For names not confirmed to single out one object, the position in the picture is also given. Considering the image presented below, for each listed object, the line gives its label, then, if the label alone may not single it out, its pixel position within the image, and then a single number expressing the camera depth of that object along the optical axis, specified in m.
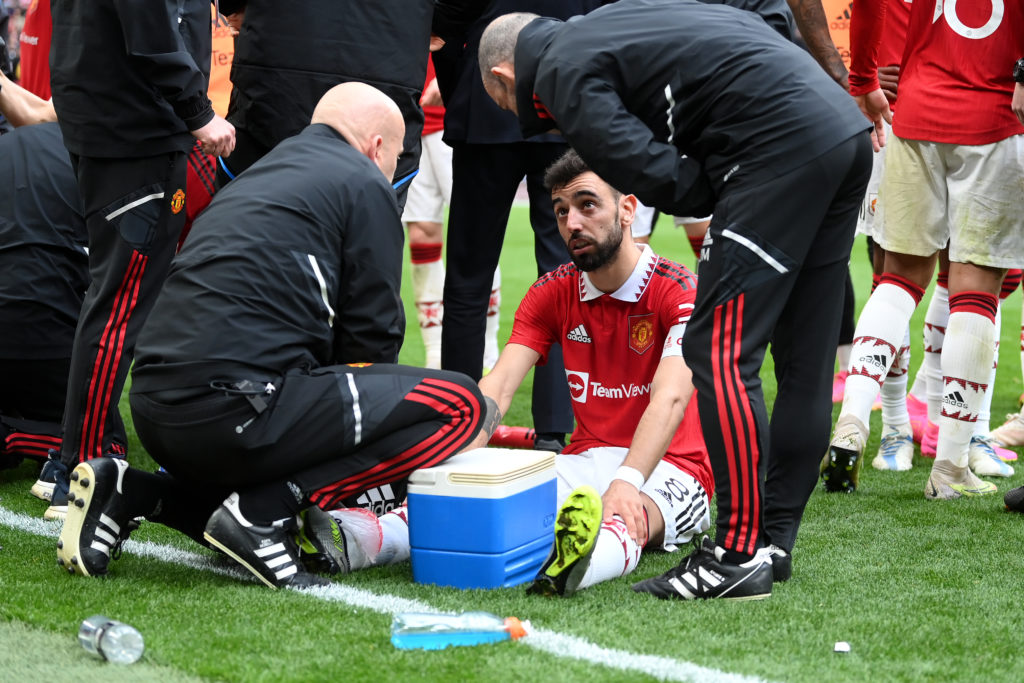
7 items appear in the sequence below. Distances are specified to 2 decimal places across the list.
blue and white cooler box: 6.47
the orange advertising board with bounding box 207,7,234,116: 17.31
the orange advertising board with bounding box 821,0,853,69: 15.22
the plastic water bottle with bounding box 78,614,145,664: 5.19
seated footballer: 7.43
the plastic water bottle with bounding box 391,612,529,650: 5.38
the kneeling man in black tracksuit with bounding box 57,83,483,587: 6.36
